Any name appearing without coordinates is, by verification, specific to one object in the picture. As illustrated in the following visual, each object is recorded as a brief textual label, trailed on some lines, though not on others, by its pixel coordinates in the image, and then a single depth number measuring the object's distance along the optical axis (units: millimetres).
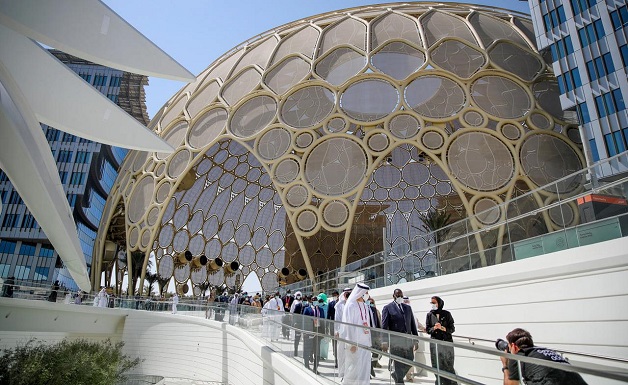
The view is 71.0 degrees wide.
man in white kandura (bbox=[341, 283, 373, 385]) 5480
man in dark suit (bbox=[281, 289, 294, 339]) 9188
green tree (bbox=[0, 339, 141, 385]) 15094
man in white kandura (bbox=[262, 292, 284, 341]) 10125
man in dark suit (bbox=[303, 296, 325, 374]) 7145
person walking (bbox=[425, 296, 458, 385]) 6965
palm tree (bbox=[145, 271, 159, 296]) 36406
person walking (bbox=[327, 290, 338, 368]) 6344
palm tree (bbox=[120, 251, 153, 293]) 29469
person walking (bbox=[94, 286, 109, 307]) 26156
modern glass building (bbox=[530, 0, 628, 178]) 30406
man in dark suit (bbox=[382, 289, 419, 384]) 7684
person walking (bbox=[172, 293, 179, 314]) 24328
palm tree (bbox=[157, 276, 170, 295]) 36219
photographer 2799
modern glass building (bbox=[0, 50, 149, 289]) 62281
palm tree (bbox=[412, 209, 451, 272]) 12891
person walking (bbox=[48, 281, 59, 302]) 22878
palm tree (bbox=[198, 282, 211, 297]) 40375
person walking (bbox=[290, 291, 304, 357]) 8279
